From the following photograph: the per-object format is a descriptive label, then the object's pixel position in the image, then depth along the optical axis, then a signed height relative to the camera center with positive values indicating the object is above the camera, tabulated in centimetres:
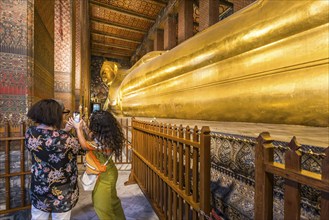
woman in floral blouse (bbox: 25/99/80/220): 91 -29
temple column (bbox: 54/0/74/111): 338 +123
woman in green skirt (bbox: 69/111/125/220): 114 -28
